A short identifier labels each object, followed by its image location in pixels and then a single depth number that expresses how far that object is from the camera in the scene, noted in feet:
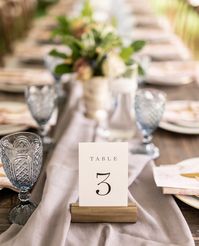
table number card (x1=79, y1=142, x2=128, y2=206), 3.16
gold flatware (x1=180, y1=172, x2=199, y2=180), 3.75
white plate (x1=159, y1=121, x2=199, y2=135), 4.93
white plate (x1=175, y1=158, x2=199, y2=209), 3.46
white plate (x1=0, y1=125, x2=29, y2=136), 4.84
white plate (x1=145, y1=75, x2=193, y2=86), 6.60
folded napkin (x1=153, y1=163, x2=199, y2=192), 3.59
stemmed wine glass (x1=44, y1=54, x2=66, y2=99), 6.23
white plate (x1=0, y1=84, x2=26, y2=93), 6.30
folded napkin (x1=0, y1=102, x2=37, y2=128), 5.01
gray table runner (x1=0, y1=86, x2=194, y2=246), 3.05
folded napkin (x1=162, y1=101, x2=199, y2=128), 5.02
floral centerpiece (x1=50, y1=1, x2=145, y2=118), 5.27
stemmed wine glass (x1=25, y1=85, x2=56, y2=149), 4.68
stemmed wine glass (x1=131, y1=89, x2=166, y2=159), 4.46
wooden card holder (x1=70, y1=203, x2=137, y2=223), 3.24
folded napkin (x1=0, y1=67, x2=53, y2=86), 6.49
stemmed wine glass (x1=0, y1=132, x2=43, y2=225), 3.31
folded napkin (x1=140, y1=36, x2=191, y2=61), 8.31
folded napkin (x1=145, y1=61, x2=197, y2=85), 6.63
